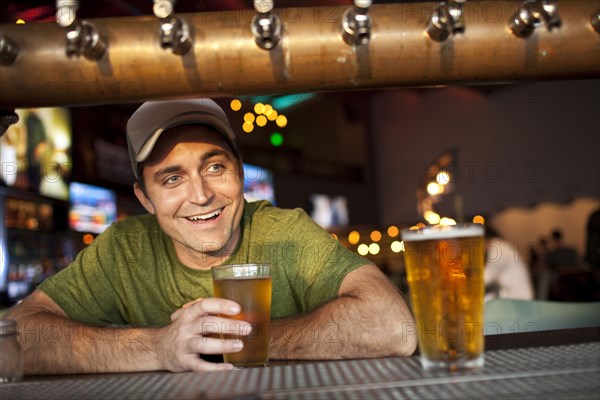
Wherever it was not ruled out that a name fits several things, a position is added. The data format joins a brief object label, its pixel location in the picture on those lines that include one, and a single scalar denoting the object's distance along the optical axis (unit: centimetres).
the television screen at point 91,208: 609
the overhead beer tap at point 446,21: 71
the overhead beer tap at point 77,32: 73
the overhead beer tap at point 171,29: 71
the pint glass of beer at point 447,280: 77
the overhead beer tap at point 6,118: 87
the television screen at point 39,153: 520
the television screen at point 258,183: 942
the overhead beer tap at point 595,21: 74
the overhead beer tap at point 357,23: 71
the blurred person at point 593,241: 415
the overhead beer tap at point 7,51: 74
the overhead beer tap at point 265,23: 71
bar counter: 57
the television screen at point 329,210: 1166
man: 128
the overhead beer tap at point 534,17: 72
